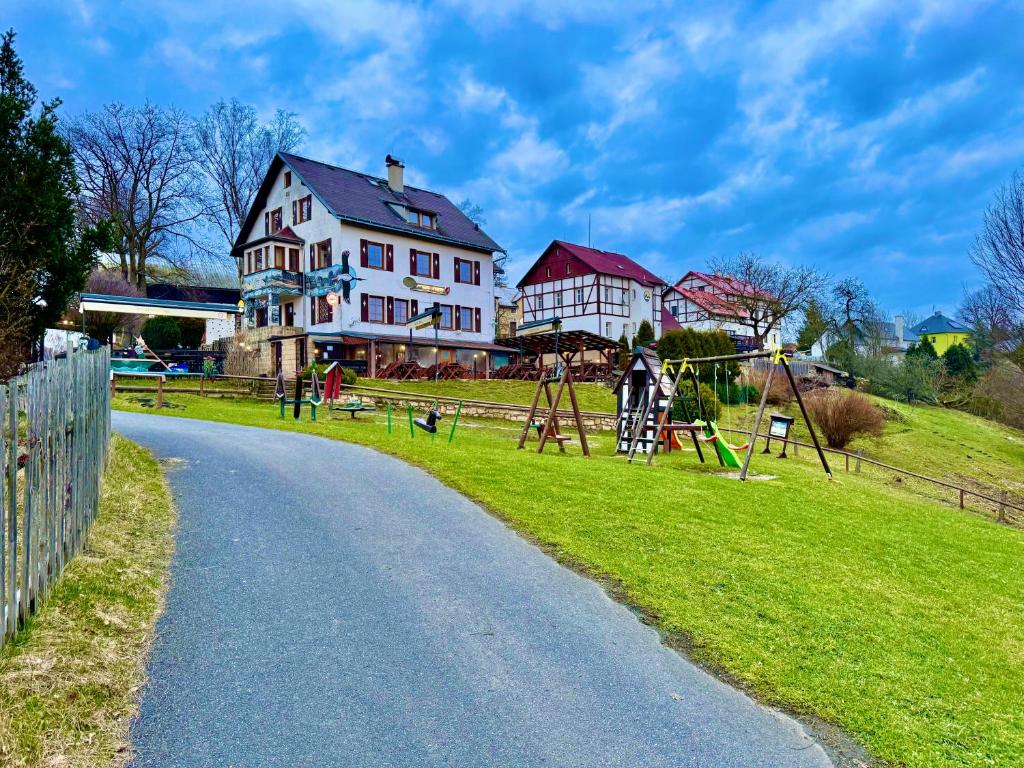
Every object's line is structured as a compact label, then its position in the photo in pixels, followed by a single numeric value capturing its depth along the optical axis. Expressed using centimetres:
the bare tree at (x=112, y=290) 3312
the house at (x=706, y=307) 5491
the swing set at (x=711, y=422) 1330
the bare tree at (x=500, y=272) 6612
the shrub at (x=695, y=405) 2116
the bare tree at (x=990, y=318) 2680
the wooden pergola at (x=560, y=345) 1555
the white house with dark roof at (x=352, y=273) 3519
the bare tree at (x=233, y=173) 4481
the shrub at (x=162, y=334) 3728
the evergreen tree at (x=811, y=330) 5536
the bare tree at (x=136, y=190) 3941
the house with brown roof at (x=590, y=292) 5109
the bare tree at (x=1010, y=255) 2380
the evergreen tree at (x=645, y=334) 4716
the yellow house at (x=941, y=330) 9406
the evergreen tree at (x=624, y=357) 3812
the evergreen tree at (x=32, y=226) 1123
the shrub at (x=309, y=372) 2577
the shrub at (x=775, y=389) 3177
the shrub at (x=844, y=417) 2334
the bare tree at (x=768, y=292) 4784
